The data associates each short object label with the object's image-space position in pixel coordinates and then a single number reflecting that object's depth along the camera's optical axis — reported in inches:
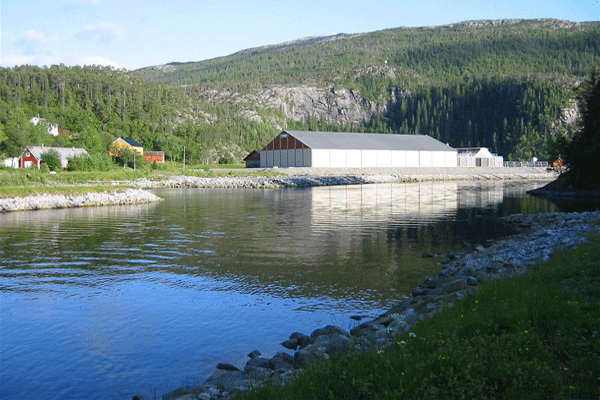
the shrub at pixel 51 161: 2691.4
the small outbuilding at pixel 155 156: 3859.5
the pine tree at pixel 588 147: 1630.2
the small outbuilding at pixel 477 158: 4483.3
